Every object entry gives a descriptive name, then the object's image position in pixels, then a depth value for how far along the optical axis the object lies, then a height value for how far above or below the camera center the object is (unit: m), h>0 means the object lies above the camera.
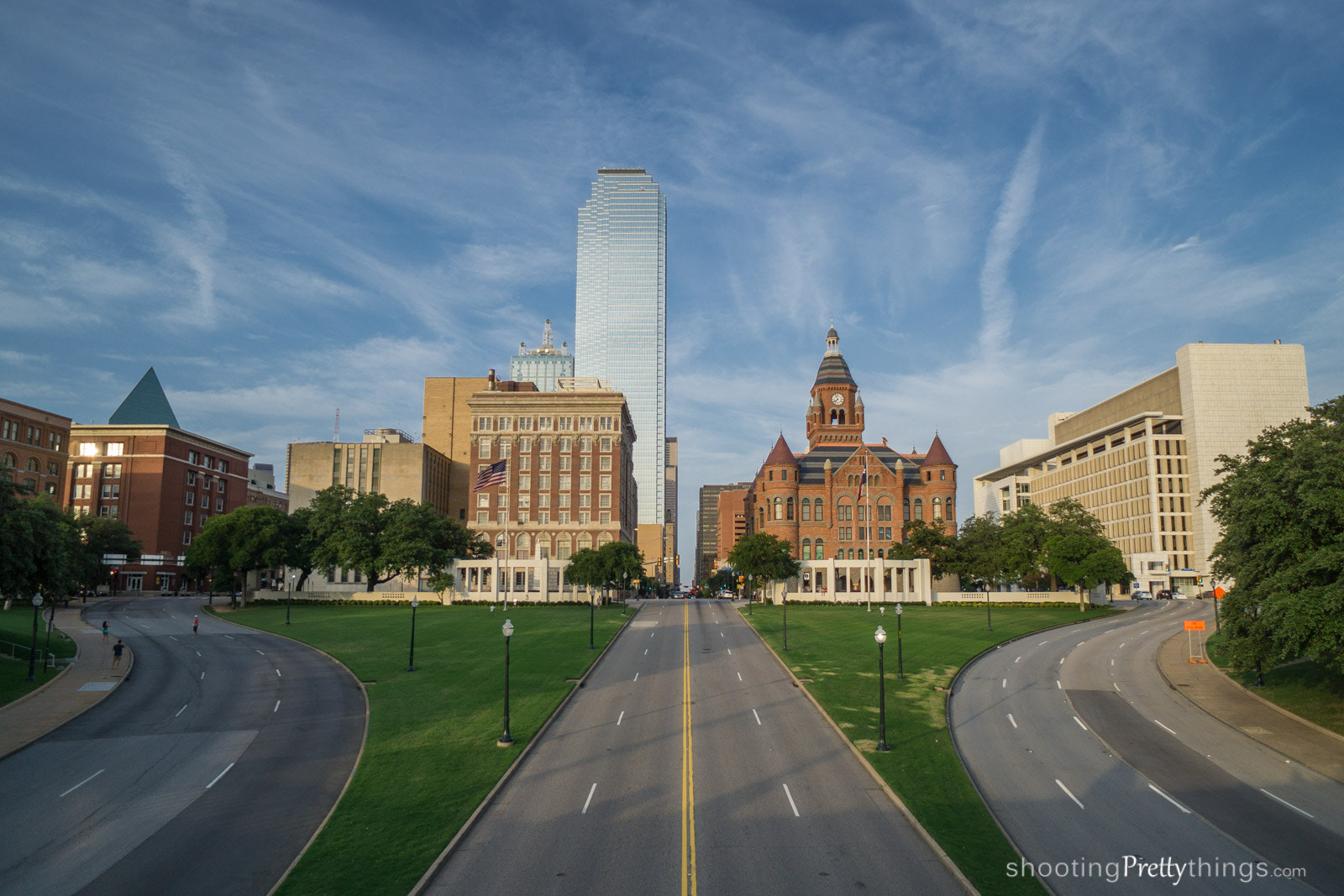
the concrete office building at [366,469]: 142.12 +14.06
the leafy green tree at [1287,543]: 26.91 +0.13
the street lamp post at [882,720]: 27.43 -6.29
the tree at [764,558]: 88.50 -1.52
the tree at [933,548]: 95.00 -0.25
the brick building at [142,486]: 113.56 +8.50
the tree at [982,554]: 88.62 -1.04
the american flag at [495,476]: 80.75 +7.17
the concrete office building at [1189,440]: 126.38 +17.49
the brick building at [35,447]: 94.94 +12.21
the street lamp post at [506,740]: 27.72 -6.96
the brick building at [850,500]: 118.69 +7.03
